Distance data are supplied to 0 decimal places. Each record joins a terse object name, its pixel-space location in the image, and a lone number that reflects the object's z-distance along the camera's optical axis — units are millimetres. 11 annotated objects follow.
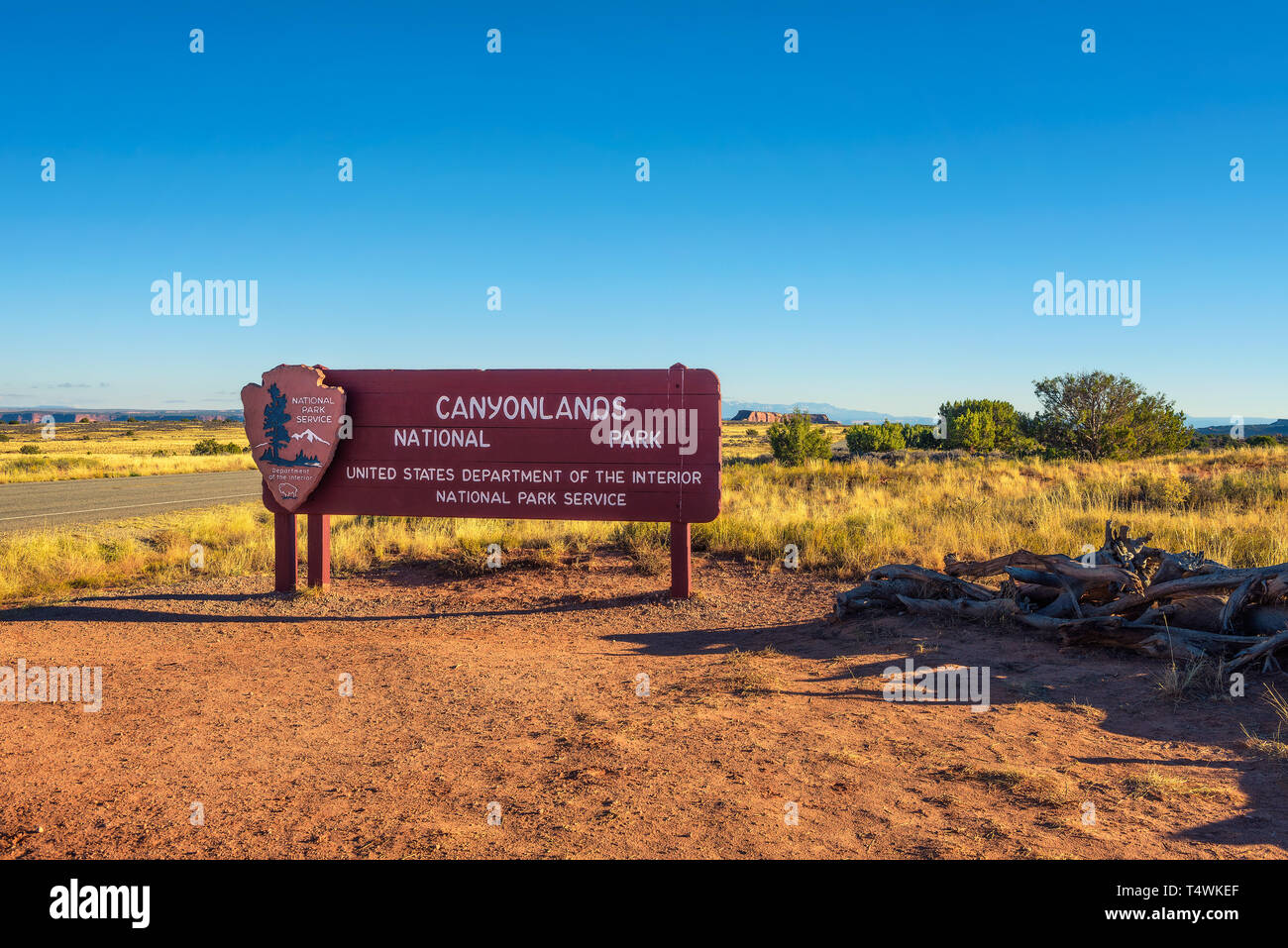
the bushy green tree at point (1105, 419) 26562
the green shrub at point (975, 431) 34188
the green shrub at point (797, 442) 32562
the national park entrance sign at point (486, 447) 8664
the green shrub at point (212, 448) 52750
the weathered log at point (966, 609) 7039
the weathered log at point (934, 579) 7562
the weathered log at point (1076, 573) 6719
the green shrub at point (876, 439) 39938
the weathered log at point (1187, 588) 6000
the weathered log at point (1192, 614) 6125
